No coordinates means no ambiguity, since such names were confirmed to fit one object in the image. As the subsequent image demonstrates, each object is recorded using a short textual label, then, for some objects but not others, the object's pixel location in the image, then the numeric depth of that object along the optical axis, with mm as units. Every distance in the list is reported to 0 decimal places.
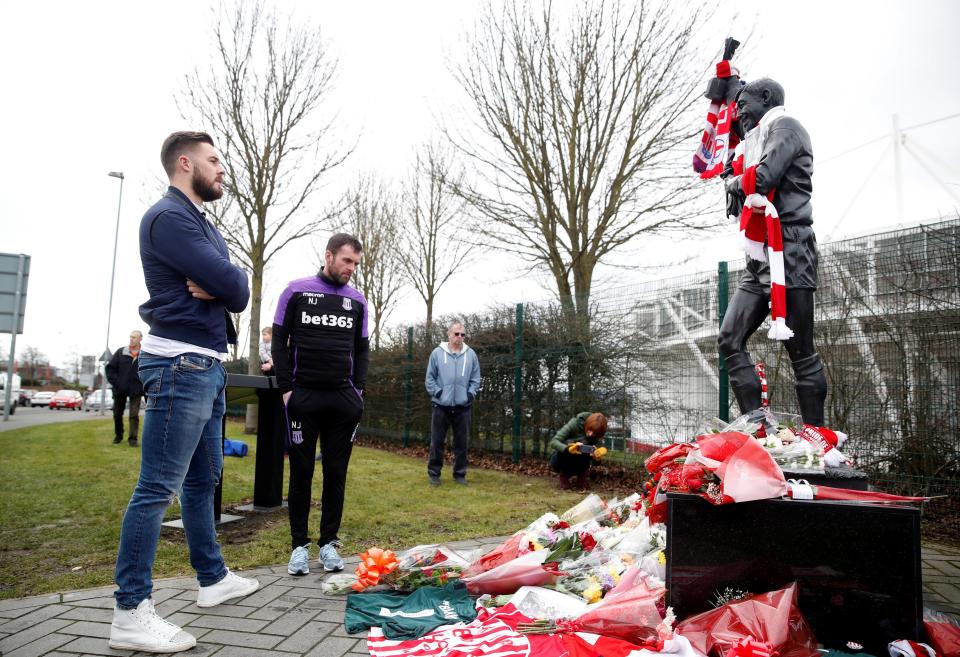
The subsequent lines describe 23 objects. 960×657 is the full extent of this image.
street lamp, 27214
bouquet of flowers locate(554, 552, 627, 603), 2878
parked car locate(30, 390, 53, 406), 42906
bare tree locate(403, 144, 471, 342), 18219
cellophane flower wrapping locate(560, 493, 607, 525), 4145
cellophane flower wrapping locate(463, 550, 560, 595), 3025
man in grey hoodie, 7367
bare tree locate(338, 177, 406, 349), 18969
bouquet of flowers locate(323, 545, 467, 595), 3113
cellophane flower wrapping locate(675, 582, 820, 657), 2273
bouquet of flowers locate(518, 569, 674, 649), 2404
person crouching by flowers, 6719
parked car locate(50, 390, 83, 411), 40219
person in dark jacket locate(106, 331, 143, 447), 10039
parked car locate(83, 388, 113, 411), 39731
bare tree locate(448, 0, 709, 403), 10438
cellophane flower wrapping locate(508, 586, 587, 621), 2676
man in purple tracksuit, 3602
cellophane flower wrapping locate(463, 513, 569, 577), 3311
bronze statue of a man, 3309
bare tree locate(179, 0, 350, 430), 12148
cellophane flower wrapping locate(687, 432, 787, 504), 2459
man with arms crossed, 2424
